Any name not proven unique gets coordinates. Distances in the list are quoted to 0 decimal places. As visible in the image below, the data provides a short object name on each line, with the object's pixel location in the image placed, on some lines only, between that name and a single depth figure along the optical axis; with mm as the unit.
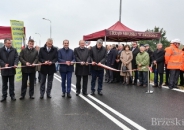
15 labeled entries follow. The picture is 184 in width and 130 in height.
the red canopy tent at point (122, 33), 10137
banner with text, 6493
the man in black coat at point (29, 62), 5324
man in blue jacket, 5543
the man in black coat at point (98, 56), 5877
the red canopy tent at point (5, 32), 9626
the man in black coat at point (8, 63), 5095
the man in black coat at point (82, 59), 5727
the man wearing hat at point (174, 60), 6564
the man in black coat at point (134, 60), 7689
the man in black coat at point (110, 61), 8207
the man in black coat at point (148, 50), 7849
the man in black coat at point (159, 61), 6947
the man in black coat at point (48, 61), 5404
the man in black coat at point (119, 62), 8225
